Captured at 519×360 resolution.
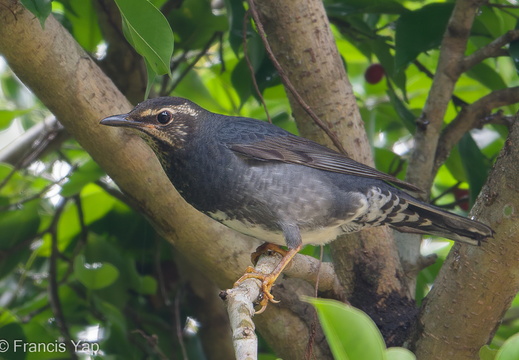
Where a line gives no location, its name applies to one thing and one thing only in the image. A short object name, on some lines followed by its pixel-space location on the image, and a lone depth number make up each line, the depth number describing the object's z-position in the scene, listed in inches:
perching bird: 273.4
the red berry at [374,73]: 390.0
